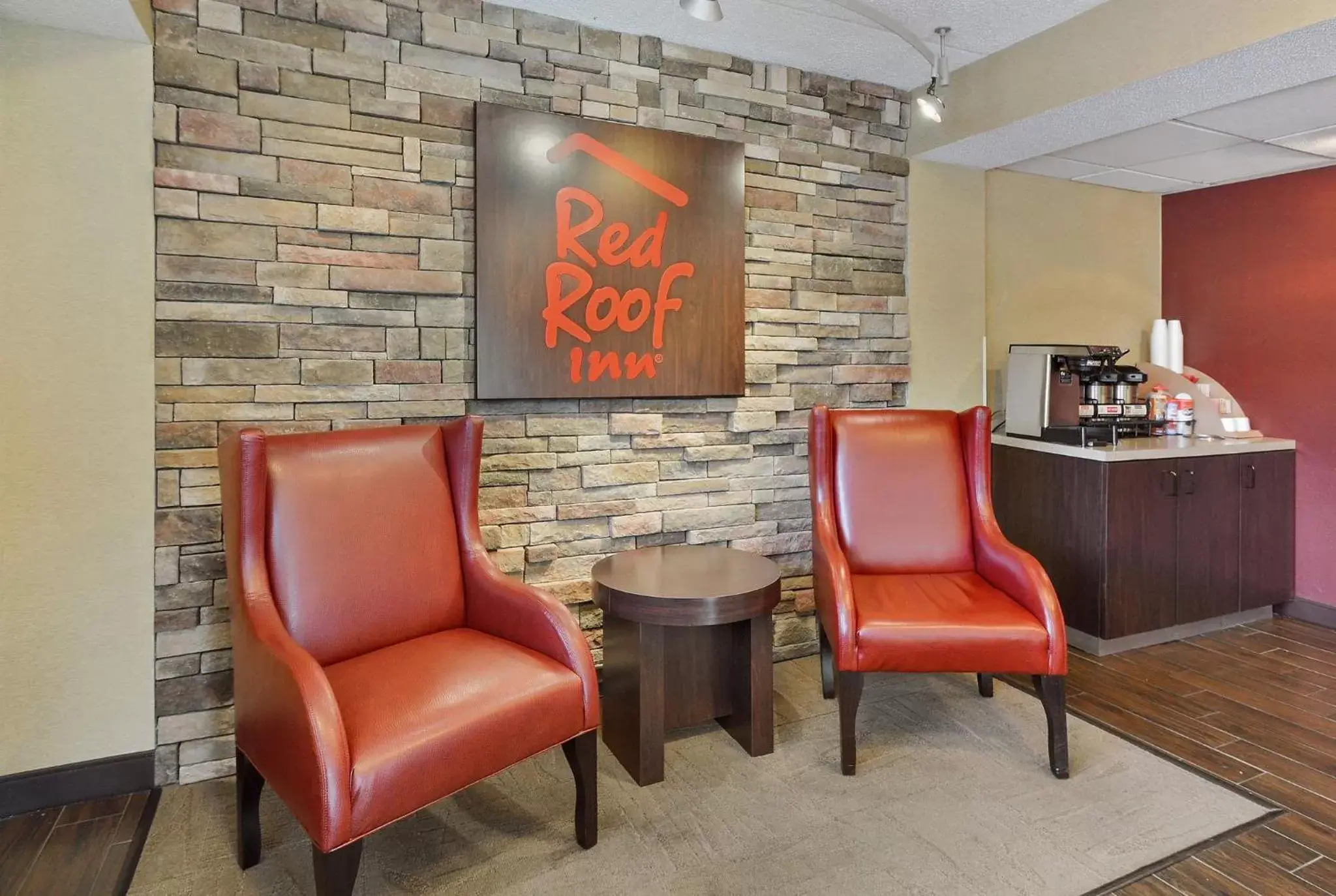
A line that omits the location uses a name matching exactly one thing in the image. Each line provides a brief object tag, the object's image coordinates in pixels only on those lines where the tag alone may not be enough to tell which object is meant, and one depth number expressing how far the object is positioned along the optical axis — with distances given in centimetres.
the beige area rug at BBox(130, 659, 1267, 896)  189
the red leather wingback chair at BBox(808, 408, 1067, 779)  234
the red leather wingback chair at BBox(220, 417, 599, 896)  157
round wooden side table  231
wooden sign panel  267
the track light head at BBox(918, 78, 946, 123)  279
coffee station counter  332
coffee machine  356
